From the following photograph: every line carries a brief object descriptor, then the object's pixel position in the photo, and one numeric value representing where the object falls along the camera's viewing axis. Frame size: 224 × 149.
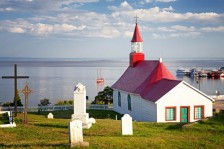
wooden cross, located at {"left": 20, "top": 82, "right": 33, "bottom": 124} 20.46
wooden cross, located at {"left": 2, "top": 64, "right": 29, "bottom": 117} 22.03
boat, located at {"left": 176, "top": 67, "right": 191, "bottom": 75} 142.02
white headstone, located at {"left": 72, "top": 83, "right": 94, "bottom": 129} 19.20
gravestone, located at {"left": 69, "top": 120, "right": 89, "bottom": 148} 13.20
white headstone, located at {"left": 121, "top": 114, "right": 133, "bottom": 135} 17.00
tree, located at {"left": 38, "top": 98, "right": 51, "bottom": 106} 44.57
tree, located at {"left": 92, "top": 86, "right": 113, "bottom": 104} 44.53
